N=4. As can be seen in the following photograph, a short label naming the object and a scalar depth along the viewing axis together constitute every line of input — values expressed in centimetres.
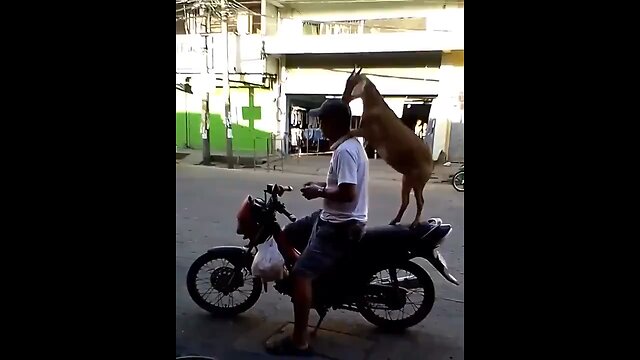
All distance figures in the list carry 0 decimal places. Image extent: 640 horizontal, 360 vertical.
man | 216
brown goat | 214
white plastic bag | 237
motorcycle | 233
